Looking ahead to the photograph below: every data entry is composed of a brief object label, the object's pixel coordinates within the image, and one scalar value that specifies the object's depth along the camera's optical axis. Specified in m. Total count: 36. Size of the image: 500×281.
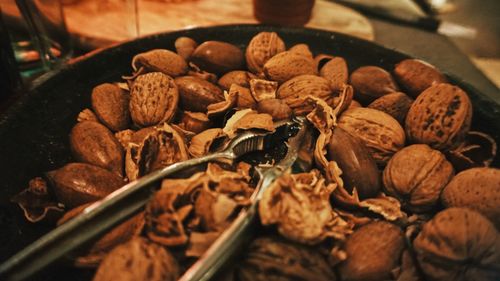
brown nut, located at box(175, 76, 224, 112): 0.26
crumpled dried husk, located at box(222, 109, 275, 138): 0.22
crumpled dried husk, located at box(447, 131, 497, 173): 0.23
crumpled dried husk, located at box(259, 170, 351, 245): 0.17
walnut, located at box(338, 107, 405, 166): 0.24
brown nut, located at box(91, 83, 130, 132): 0.25
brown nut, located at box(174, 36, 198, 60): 0.30
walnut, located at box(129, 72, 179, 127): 0.25
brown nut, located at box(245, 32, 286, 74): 0.29
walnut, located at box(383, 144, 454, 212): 0.22
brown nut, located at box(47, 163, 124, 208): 0.21
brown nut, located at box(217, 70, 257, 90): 0.28
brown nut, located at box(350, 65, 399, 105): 0.27
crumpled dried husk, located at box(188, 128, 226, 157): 0.22
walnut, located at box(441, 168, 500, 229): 0.20
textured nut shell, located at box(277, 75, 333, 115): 0.26
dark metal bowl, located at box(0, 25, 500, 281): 0.20
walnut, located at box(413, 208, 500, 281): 0.18
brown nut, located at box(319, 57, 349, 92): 0.28
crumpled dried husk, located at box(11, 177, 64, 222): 0.20
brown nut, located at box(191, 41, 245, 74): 0.29
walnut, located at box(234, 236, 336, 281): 0.17
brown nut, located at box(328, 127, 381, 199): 0.22
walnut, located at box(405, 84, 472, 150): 0.24
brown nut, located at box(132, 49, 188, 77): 0.28
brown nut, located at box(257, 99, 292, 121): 0.25
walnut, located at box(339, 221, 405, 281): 0.18
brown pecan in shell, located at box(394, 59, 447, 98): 0.27
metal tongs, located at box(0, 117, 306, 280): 0.15
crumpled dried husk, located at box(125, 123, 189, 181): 0.22
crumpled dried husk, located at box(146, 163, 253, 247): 0.17
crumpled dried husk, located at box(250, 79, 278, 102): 0.27
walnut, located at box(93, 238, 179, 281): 0.16
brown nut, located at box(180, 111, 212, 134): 0.25
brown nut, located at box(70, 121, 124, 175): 0.23
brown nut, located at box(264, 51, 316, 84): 0.28
